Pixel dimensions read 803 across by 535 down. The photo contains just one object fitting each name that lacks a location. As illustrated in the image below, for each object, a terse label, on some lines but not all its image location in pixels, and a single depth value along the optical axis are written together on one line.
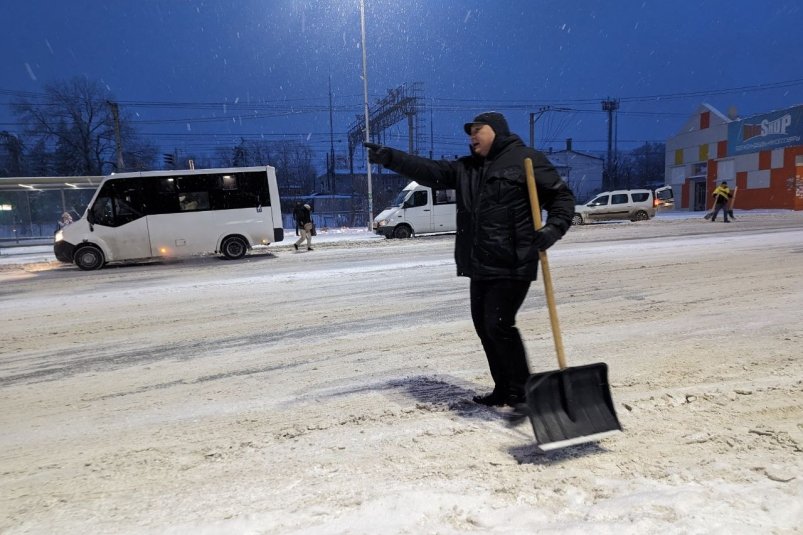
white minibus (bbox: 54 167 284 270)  13.82
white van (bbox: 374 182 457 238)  19.78
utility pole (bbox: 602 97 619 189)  55.15
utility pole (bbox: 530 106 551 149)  42.33
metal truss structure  31.41
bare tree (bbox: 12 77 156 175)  42.53
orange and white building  29.47
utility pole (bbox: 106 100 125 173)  29.53
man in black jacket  2.99
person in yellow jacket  20.62
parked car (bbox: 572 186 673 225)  25.34
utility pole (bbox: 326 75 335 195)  54.38
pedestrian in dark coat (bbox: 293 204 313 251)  16.25
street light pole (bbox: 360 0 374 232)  23.99
